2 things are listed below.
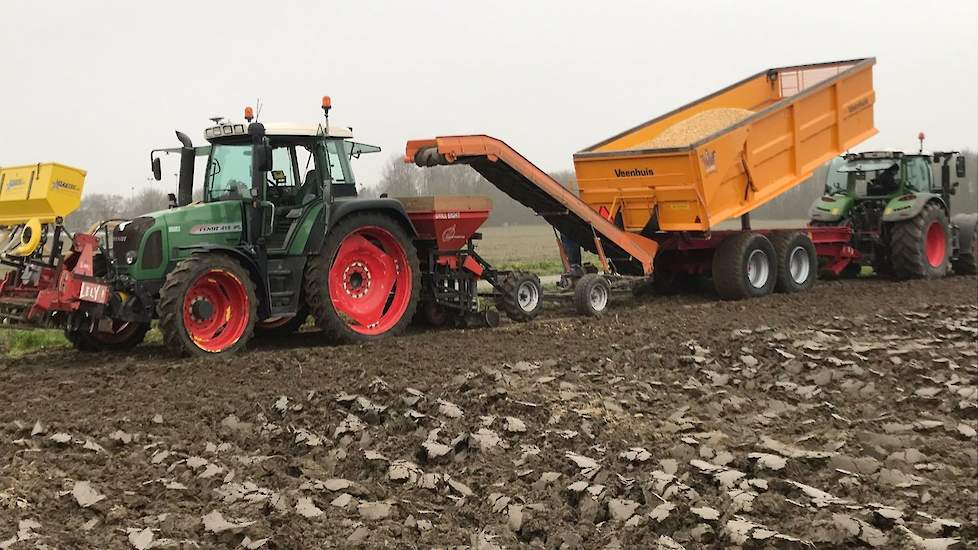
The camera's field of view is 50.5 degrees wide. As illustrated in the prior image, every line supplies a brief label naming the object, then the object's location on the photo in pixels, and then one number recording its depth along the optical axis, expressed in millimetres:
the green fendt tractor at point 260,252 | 8898
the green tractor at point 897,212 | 15195
